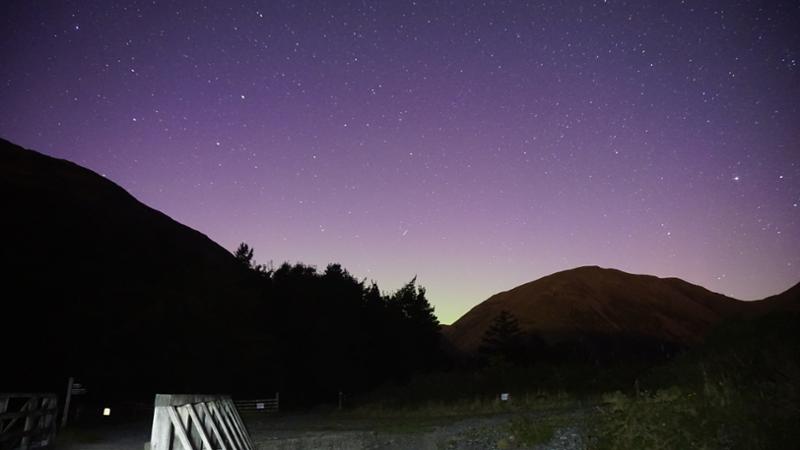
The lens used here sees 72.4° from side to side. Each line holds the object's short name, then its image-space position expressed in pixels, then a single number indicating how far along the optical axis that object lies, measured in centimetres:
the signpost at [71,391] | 2036
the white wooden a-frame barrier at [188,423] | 614
